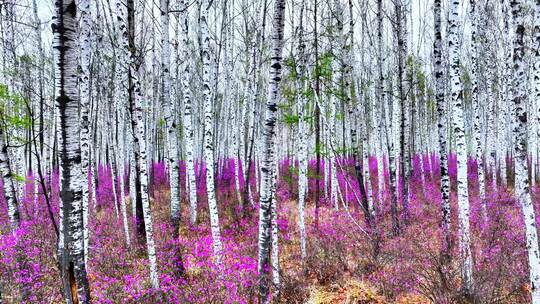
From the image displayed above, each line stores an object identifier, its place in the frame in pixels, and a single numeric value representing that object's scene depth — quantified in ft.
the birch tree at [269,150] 13.80
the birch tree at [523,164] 11.44
